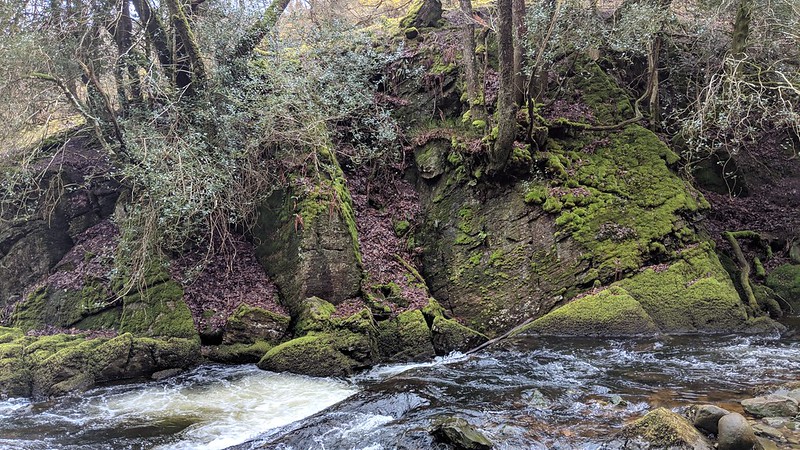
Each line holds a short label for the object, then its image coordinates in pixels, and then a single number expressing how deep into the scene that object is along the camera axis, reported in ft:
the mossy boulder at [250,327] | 29.60
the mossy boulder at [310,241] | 32.24
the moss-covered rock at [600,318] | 29.55
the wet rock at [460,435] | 16.60
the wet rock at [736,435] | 14.75
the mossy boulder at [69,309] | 31.01
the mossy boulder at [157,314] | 29.45
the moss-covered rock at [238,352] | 28.91
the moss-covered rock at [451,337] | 30.40
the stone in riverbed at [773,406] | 17.15
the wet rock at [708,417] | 16.07
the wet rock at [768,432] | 15.57
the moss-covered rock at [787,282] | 34.24
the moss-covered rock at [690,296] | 29.86
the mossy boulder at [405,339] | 29.60
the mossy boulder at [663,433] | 14.97
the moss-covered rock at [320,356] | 27.20
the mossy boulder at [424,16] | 54.90
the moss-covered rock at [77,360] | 25.35
